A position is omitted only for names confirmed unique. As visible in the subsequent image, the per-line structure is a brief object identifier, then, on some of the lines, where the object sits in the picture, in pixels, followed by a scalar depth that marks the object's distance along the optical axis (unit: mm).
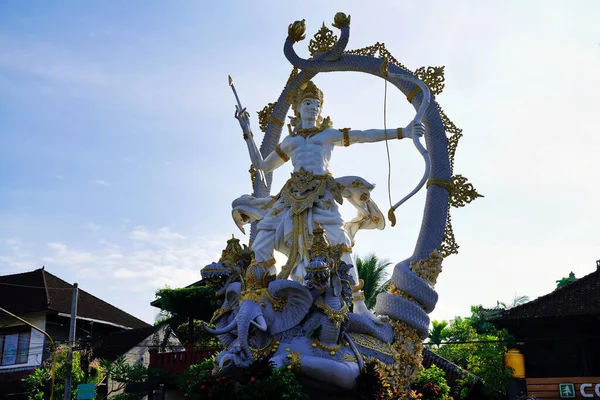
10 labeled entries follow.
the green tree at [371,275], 19250
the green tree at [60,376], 16438
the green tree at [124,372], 16312
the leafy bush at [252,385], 6832
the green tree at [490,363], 13562
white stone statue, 8992
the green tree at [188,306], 19172
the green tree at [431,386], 9156
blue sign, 14992
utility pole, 15792
